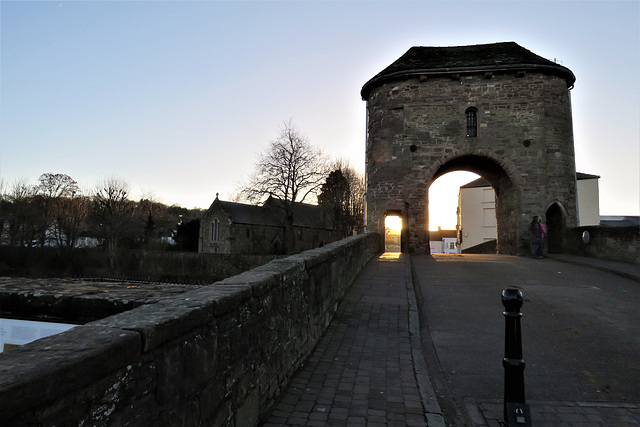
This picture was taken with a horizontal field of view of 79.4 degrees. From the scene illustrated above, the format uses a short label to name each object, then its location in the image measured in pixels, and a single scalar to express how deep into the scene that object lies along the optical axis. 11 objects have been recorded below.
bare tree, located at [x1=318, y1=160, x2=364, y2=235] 49.59
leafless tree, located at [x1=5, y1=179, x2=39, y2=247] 36.19
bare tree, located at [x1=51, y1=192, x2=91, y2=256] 39.94
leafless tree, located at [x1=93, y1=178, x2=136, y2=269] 41.48
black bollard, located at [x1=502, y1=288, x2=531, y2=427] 3.31
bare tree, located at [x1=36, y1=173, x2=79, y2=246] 39.00
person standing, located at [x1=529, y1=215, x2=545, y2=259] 16.48
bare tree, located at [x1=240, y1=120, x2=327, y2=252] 39.62
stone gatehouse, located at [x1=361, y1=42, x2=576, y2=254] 18.41
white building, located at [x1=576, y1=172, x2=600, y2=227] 40.50
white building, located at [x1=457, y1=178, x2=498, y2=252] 43.34
